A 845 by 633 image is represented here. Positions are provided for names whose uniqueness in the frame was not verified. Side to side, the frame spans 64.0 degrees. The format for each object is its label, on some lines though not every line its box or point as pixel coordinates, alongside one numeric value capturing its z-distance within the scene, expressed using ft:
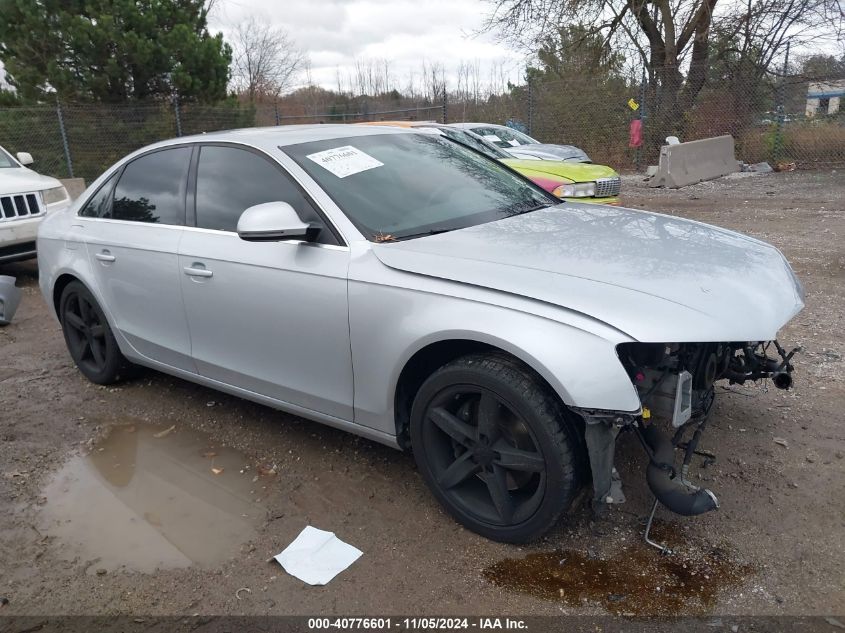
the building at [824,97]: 50.24
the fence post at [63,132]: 43.91
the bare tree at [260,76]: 122.01
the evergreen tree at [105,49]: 43.93
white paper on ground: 8.78
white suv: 24.61
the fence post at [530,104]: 61.11
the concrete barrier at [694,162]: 47.19
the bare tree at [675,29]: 55.83
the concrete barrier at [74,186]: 38.92
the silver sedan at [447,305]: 7.99
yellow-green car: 24.33
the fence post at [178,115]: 47.35
